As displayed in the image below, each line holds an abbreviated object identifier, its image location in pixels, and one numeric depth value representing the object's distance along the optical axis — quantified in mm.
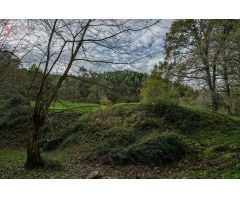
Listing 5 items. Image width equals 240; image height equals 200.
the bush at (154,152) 4607
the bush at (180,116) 5707
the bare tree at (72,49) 4072
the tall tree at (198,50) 5332
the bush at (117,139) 5062
